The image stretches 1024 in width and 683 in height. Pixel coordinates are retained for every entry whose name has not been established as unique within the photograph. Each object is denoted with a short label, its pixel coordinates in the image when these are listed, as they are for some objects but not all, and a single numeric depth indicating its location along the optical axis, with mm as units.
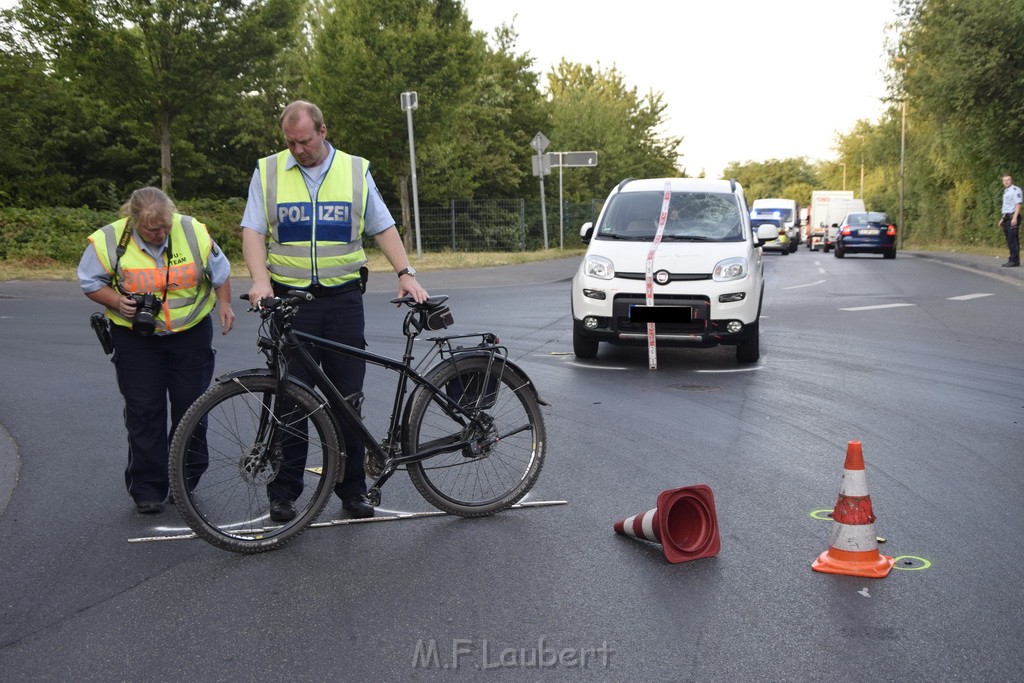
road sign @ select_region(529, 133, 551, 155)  30022
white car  10680
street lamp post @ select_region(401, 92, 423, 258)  25031
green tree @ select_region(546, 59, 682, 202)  59438
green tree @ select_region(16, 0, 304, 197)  27328
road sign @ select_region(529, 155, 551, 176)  29322
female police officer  5473
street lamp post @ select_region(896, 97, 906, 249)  54138
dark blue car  37031
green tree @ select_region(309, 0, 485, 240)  31172
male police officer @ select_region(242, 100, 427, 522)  5215
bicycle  4871
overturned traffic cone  4723
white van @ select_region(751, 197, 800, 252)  47406
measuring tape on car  10711
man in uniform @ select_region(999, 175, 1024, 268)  24578
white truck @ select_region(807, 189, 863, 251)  54594
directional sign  26450
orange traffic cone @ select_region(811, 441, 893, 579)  4535
